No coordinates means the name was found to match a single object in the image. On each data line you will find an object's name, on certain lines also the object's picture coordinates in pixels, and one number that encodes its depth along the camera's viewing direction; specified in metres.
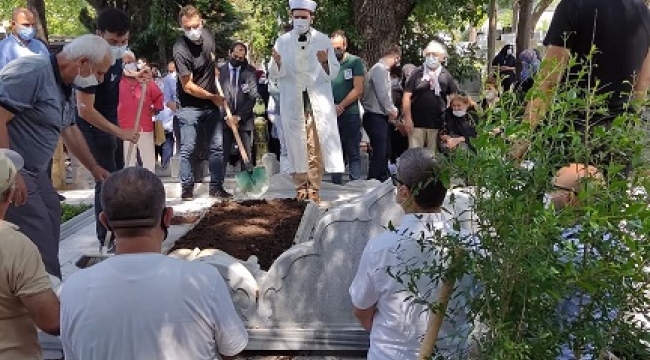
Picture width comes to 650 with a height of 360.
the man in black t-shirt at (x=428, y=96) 9.10
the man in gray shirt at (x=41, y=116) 4.06
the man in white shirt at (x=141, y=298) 2.28
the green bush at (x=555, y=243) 1.84
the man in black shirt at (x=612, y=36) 3.56
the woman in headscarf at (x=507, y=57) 16.44
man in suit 9.05
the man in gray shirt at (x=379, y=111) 9.39
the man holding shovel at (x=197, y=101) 7.97
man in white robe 7.58
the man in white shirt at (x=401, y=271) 2.79
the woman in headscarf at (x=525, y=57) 11.77
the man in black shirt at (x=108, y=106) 5.68
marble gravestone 4.44
